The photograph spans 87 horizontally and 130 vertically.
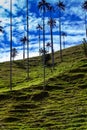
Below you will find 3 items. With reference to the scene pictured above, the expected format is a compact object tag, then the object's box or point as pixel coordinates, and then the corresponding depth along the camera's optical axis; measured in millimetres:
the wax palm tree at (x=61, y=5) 129674
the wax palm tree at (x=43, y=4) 97045
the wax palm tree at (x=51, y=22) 127711
